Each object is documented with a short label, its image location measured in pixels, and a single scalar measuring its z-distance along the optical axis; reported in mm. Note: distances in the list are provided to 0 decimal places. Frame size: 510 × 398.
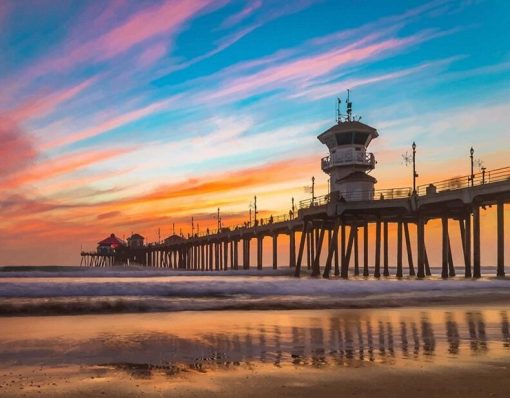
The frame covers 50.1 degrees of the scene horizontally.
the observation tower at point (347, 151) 59062
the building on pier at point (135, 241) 188125
